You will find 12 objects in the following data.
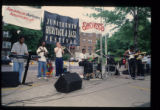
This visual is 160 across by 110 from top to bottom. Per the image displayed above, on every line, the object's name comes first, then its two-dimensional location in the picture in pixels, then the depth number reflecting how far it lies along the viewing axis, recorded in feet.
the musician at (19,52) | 17.60
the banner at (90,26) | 22.08
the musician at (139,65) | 24.87
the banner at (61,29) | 20.34
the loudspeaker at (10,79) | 15.70
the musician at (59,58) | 23.13
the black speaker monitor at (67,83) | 14.02
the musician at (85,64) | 22.48
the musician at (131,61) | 23.63
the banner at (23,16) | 15.51
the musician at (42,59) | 21.62
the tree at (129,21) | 41.01
